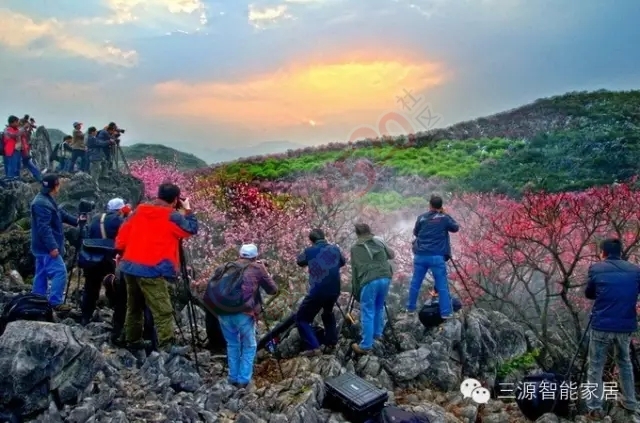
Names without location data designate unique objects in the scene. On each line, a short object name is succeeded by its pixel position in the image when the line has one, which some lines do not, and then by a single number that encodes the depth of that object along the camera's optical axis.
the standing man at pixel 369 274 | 8.73
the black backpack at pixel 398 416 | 6.95
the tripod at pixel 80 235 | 9.21
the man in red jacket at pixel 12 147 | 15.41
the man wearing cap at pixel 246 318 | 7.54
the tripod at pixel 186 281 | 8.01
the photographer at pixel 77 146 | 18.02
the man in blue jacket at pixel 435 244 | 9.59
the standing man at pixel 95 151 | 17.77
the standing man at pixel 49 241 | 8.65
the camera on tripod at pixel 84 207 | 9.06
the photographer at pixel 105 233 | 8.40
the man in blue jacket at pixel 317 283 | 8.37
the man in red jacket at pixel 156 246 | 7.39
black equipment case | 6.96
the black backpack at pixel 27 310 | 7.36
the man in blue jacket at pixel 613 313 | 7.62
